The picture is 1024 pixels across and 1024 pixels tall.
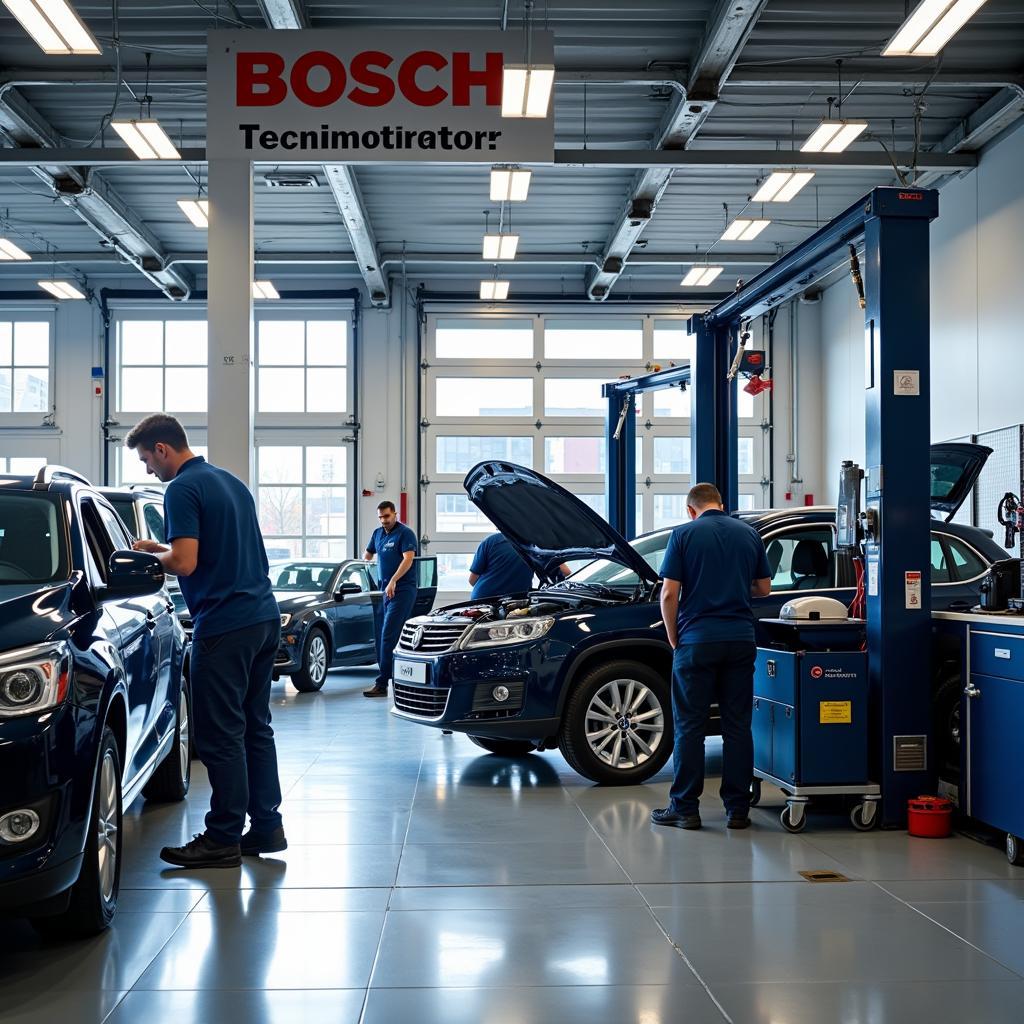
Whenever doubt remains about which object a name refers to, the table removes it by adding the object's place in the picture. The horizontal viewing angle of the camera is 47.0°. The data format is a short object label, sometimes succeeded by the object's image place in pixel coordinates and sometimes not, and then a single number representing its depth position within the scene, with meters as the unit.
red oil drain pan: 5.65
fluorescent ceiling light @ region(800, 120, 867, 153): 11.65
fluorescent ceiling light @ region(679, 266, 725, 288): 17.70
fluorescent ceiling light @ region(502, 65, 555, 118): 7.94
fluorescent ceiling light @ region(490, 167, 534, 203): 12.52
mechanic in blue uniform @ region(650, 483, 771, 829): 5.81
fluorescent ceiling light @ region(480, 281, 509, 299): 18.31
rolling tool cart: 5.80
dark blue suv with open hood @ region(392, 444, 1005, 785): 6.86
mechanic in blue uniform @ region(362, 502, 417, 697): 11.09
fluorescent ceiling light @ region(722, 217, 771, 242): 15.49
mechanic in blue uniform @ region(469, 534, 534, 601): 9.52
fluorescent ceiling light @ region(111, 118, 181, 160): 10.91
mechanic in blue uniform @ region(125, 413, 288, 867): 4.88
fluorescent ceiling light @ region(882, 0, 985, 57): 8.52
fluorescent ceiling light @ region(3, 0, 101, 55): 8.00
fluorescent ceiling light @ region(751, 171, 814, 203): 13.20
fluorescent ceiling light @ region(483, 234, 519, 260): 15.62
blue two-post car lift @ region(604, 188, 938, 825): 5.88
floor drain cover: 4.89
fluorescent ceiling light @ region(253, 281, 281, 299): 18.20
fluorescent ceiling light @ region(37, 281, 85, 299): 18.09
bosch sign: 7.85
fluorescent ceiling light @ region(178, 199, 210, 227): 14.04
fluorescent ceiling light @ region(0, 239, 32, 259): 16.34
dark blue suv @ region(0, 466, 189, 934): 3.38
